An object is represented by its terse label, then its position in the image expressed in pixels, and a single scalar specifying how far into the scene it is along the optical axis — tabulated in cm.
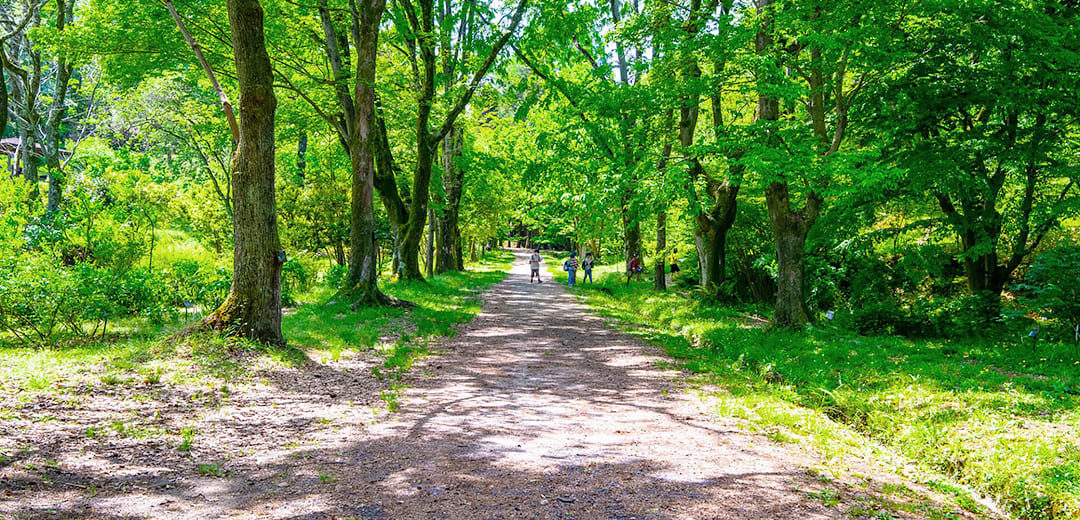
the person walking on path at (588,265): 2794
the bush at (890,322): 1146
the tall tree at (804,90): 908
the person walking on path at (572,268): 2744
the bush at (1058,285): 918
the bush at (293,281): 1368
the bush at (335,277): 1708
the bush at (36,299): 706
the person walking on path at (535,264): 2984
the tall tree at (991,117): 957
